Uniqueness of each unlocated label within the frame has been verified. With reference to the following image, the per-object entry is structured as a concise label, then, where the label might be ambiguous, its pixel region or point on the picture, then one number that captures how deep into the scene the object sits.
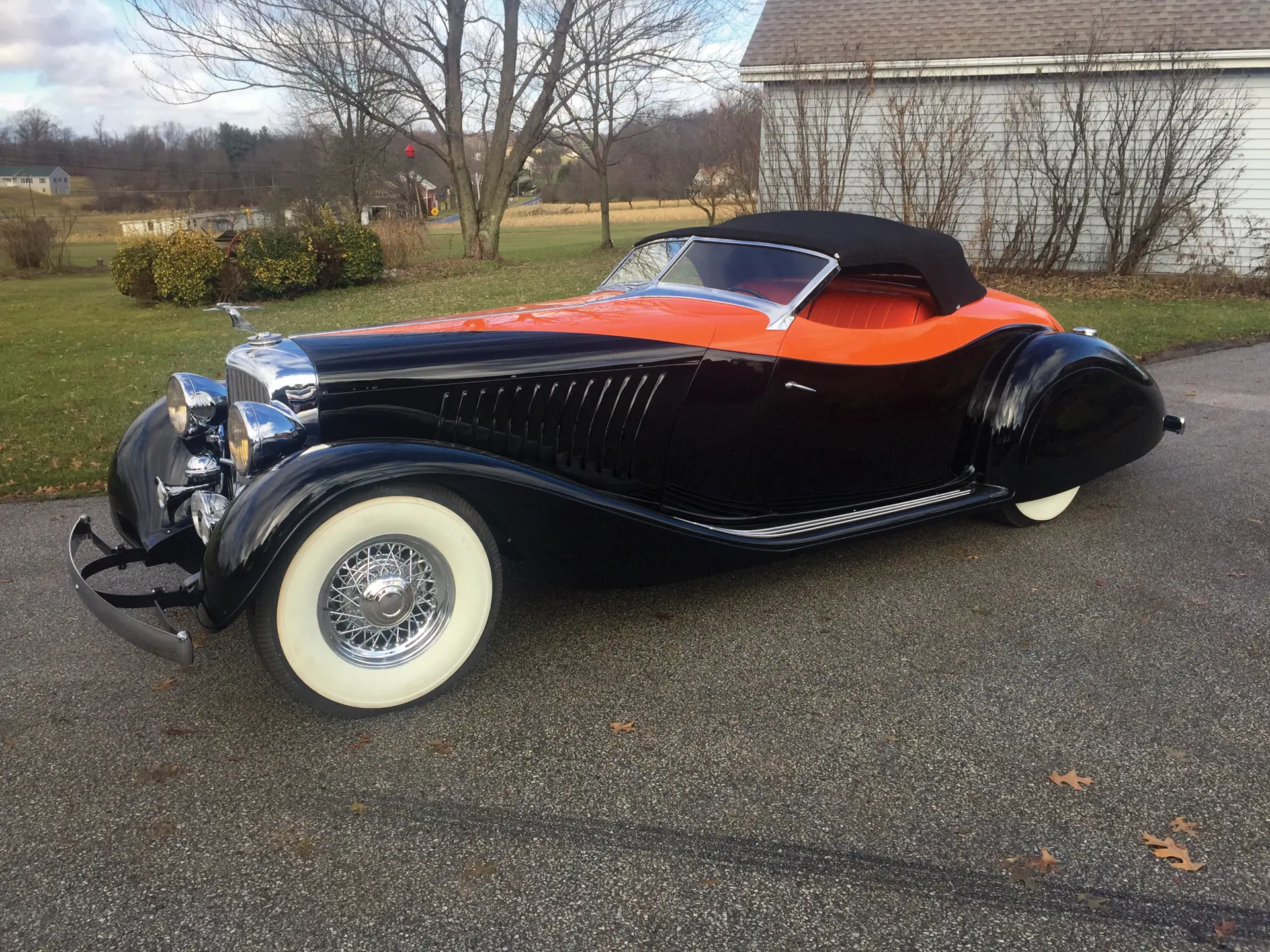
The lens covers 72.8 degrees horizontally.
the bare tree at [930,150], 13.93
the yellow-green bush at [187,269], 14.21
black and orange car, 2.79
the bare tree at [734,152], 15.79
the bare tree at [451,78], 17.47
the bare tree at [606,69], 18.94
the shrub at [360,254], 16.08
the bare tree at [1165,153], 13.20
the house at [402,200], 33.82
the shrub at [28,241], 21.66
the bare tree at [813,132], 14.23
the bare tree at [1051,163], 13.78
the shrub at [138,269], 14.59
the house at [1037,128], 13.52
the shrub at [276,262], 14.68
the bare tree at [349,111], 18.19
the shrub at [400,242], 19.66
